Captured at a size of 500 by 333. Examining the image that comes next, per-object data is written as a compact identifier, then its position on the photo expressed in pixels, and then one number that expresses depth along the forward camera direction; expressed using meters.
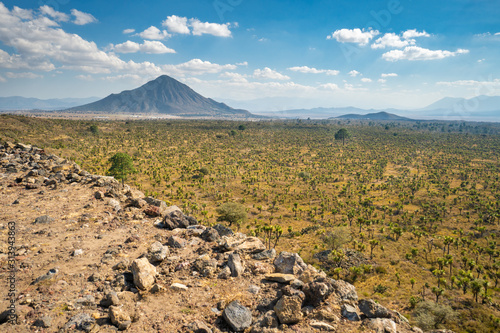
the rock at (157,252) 12.48
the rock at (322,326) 9.25
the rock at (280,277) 11.74
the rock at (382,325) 9.57
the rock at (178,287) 10.88
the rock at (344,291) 10.83
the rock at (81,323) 8.34
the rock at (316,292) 10.13
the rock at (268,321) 9.18
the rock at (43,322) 8.28
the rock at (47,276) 10.48
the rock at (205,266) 12.04
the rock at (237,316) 9.16
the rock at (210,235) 15.49
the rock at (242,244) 14.39
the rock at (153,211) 18.56
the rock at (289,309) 9.21
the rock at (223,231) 17.17
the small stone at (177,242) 14.38
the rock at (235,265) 12.31
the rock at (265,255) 14.04
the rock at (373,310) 10.17
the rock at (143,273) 10.61
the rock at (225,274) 12.05
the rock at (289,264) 12.75
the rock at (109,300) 9.47
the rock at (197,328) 8.74
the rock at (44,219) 16.08
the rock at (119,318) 8.56
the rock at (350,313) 9.94
